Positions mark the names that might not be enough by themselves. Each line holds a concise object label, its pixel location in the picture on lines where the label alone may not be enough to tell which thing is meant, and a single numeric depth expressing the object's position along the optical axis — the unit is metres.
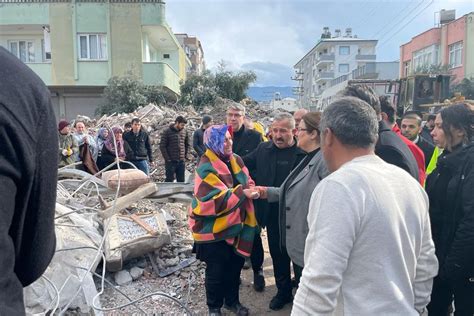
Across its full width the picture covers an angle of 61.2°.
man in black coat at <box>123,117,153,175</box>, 9.05
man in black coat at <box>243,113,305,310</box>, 4.13
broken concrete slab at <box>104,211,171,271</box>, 4.23
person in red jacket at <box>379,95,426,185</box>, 3.44
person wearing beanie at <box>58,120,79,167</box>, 7.95
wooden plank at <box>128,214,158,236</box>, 4.67
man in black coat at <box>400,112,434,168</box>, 5.18
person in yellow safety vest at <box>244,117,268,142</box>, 5.82
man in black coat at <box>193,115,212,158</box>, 8.09
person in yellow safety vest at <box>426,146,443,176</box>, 4.81
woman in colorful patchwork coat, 3.63
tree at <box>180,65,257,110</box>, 22.78
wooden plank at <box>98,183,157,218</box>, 4.93
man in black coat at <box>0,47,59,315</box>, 0.83
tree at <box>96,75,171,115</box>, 19.67
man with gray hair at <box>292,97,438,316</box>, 1.45
